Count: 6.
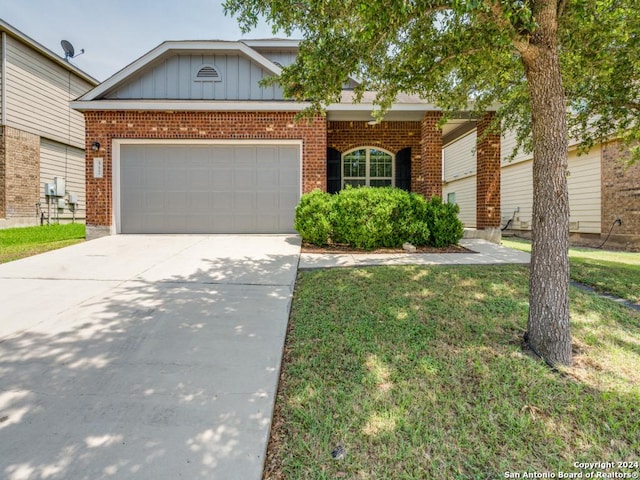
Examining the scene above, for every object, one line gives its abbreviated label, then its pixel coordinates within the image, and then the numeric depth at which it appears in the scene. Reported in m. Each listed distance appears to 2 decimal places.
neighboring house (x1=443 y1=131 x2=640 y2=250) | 9.48
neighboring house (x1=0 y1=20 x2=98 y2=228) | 11.45
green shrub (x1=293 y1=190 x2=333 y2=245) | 7.12
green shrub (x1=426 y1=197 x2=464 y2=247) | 7.32
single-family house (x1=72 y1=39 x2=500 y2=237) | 8.48
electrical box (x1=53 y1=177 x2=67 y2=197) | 13.14
